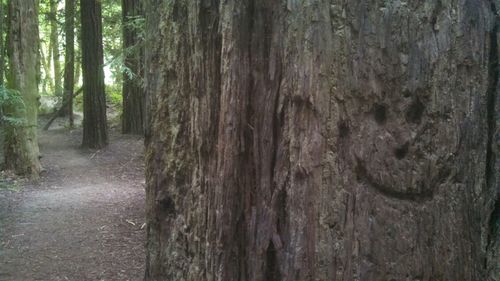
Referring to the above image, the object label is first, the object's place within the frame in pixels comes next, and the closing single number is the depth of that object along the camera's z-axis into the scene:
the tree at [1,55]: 9.75
